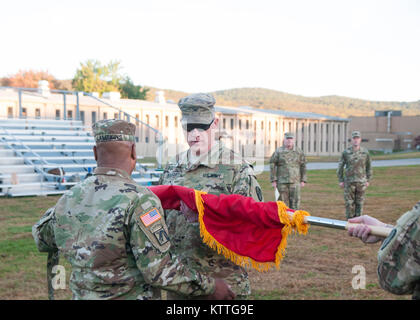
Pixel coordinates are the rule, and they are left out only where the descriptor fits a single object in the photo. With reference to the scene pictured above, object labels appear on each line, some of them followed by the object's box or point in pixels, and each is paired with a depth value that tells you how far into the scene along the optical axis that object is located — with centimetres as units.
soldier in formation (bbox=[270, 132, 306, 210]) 1134
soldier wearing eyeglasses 327
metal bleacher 1634
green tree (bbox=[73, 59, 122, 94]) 6956
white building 3225
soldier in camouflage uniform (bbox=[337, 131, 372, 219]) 1130
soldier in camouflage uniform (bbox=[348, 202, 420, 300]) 200
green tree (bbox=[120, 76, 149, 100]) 7119
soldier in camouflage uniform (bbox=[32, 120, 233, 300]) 248
